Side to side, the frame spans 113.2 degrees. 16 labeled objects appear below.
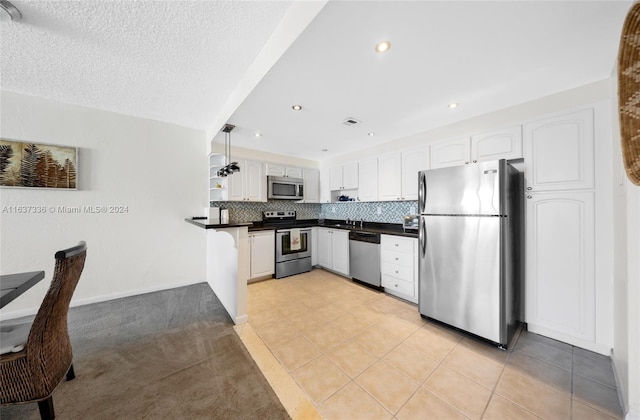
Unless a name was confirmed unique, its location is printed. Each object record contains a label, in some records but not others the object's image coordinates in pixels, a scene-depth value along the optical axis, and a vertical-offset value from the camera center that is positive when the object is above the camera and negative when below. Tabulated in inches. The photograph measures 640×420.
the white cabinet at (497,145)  85.4 +27.8
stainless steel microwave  158.4 +17.4
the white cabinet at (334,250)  144.9 -29.0
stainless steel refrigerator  73.4 -14.6
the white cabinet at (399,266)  108.0 -30.4
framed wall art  91.1 +21.0
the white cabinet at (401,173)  118.2 +22.3
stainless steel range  146.3 -26.7
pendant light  110.8 +38.1
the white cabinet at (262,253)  137.3 -28.5
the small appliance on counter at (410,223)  122.2 -8.0
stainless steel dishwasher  125.2 -29.4
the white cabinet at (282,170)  159.2 +31.4
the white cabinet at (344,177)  157.8 +26.3
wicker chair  43.3 -31.0
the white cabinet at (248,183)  141.4 +19.2
